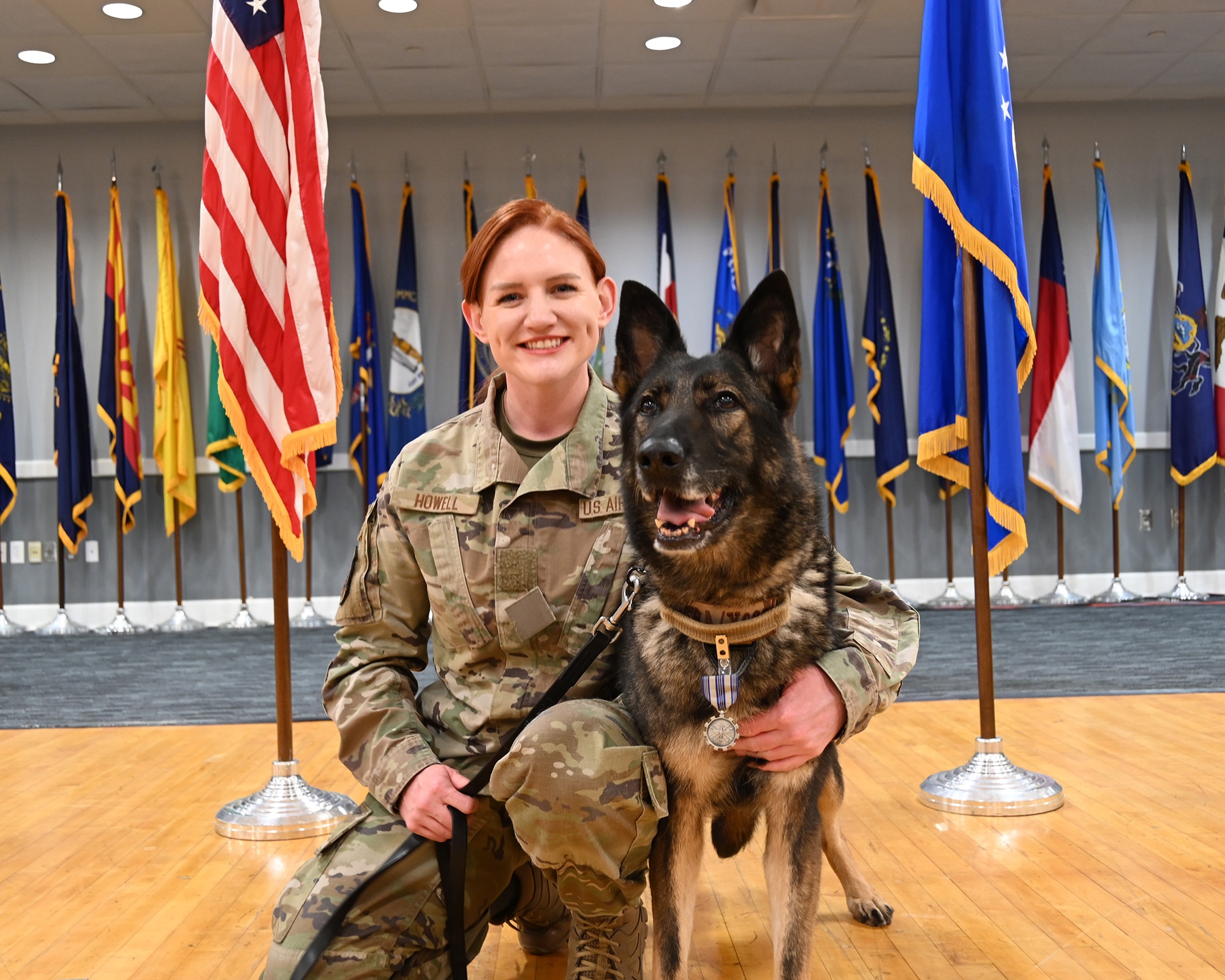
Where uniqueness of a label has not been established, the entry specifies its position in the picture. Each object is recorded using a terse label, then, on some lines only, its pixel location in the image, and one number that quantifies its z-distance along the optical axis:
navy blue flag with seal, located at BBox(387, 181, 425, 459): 6.96
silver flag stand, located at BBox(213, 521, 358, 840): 2.66
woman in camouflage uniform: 1.50
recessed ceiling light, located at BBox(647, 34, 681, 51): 6.05
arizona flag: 6.78
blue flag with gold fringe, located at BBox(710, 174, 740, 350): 7.00
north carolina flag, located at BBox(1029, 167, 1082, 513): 6.58
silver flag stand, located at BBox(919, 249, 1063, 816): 2.69
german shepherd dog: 1.47
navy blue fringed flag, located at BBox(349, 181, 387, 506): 6.89
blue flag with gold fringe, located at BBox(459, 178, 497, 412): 6.80
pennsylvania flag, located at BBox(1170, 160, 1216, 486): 6.82
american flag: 2.82
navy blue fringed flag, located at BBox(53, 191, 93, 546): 6.75
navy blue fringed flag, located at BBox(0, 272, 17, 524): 6.75
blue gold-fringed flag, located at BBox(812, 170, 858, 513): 6.96
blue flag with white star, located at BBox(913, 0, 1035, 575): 2.86
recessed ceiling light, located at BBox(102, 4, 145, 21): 5.41
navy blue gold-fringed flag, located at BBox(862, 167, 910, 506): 6.95
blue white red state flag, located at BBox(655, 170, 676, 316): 6.95
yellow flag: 6.85
